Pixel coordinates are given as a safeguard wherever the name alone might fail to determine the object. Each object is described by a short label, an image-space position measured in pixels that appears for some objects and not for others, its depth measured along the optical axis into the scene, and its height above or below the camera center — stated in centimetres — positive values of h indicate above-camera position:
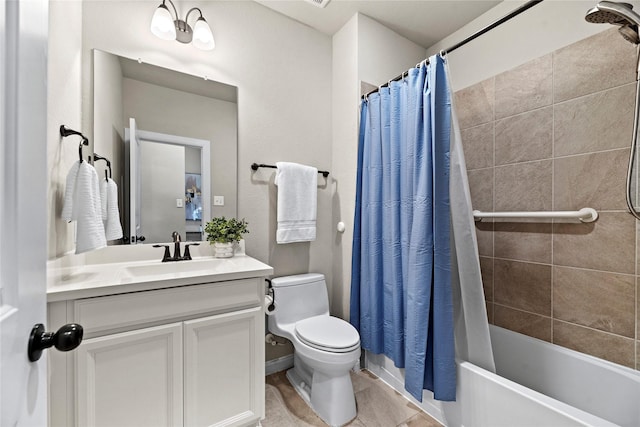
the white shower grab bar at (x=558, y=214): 144 +0
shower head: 111 +80
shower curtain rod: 114 +86
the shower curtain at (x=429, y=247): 136 -18
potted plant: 166 -13
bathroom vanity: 100 -55
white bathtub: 107 -84
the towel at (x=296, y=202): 188 +8
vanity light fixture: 149 +104
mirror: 148 +40
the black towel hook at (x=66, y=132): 110 +32
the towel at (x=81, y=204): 108 +4
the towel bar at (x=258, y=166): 186 +32
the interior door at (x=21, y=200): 38 +2
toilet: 147 -72
